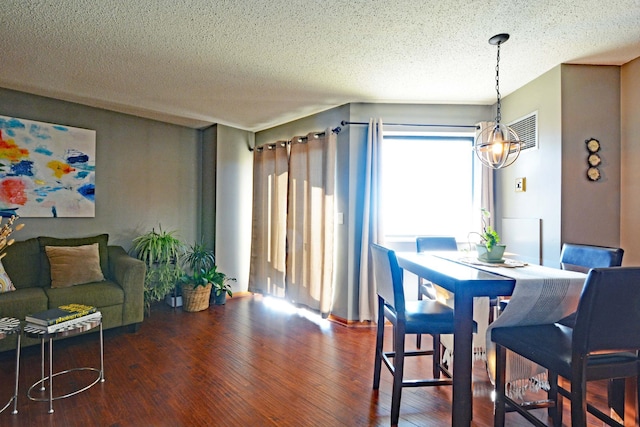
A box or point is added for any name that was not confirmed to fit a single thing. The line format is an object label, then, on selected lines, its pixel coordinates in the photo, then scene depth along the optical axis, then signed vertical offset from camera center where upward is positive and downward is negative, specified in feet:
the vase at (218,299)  14.44 -3.53
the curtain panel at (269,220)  14.48 -0.29
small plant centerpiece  7.43 -0.74
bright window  13.01 +1.09
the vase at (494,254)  7.43 -0.85
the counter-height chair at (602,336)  4.51 -1.58
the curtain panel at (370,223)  11.90 -0.33
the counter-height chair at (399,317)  6.46 -1.98
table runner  5.67 -1.46
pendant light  7.80 +1.56
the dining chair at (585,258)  6.77 -0.90
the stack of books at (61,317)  6.88 -2.15
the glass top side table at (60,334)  6.82 -2.43
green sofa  9.60 -2.18
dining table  5.69 -1.43
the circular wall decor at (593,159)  9.34 +1.46
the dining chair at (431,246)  10.07 -0.93
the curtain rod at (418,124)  12.39 +3.13
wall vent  10.33 +2.56
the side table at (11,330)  6.56 -2.22
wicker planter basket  13.38 -3.23
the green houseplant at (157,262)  12.87 -1.88
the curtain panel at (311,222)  12.50 -0.32
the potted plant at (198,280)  13.41 -2.60
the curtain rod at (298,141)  12.60 +2.90
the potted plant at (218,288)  14.06 -3.07
